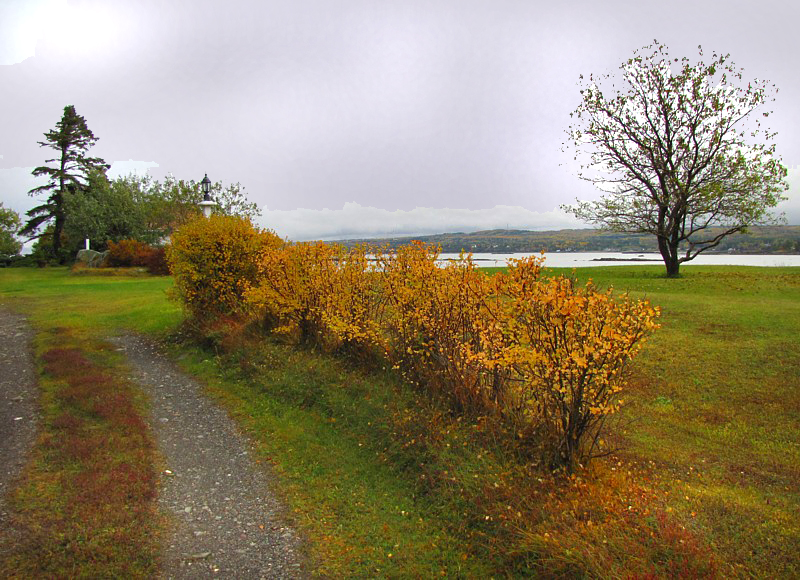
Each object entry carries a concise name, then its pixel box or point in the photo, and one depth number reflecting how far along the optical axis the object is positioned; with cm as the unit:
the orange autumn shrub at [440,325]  607
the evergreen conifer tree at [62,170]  4397
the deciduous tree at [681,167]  1973
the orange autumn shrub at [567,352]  436
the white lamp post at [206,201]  1674
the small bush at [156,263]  3297
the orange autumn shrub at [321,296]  843
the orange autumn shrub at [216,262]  1248
